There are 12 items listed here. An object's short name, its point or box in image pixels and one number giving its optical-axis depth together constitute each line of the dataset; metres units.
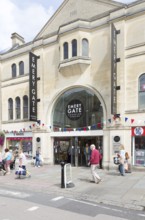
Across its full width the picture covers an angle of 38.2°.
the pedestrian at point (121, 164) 11.45
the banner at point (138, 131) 13.19
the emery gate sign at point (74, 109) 16.17
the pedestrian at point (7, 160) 12.67
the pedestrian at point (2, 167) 12.48
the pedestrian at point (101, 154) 14.55
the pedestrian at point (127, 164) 12.19
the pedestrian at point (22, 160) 11.47
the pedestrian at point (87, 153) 15.28
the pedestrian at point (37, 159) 16.16
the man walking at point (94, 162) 9.88
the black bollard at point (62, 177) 9.05
